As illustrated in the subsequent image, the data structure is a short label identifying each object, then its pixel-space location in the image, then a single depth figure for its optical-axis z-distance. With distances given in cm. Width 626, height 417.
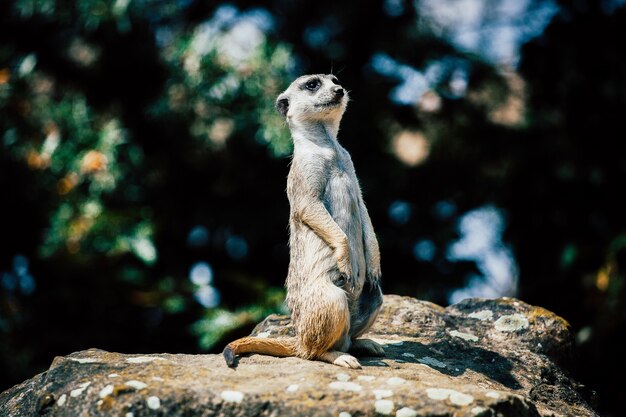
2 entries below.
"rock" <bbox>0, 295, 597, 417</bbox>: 360
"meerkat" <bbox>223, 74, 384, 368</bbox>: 430
